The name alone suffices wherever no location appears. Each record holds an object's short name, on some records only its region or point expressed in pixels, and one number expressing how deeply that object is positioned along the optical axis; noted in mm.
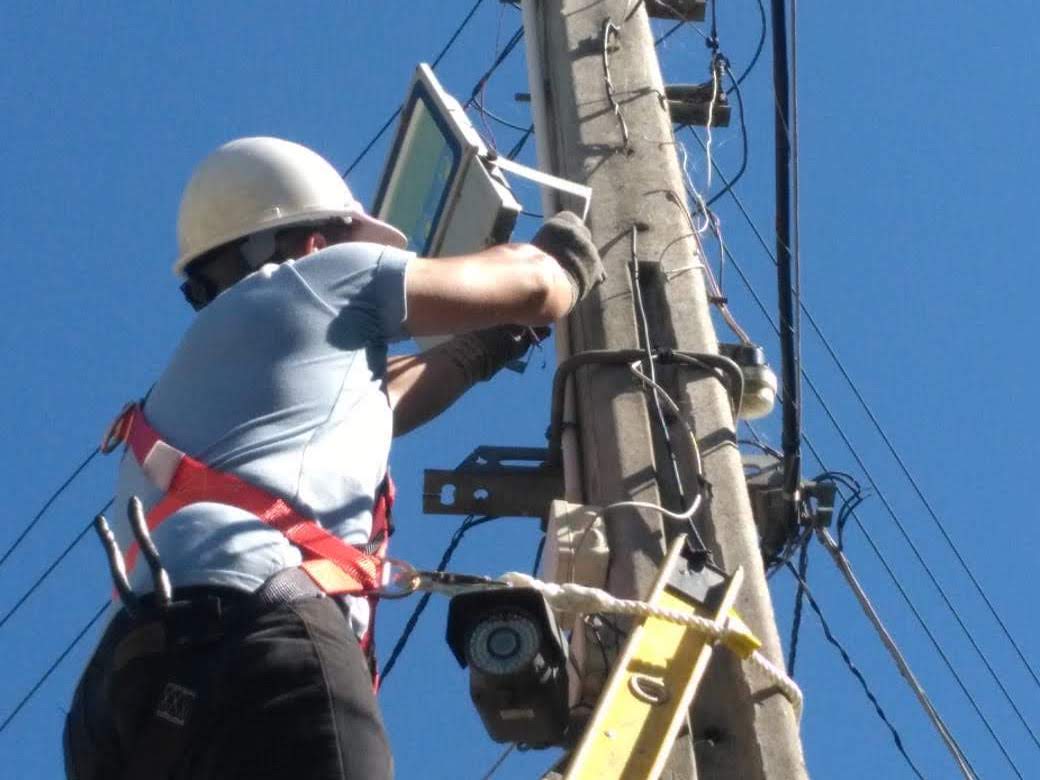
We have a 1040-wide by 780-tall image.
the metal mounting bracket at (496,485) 9089
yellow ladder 6046
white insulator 9089
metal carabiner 6243
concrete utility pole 7004
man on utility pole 5641
